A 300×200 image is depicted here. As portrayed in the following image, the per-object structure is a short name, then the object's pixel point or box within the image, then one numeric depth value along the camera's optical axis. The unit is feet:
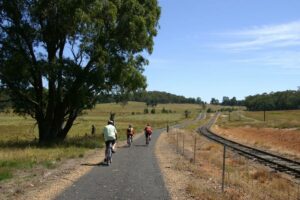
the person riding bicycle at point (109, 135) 65.67
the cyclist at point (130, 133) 111.71
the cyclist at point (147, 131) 119.21
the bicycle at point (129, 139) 109.92
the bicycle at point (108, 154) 64.75
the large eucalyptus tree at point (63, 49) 96.22
